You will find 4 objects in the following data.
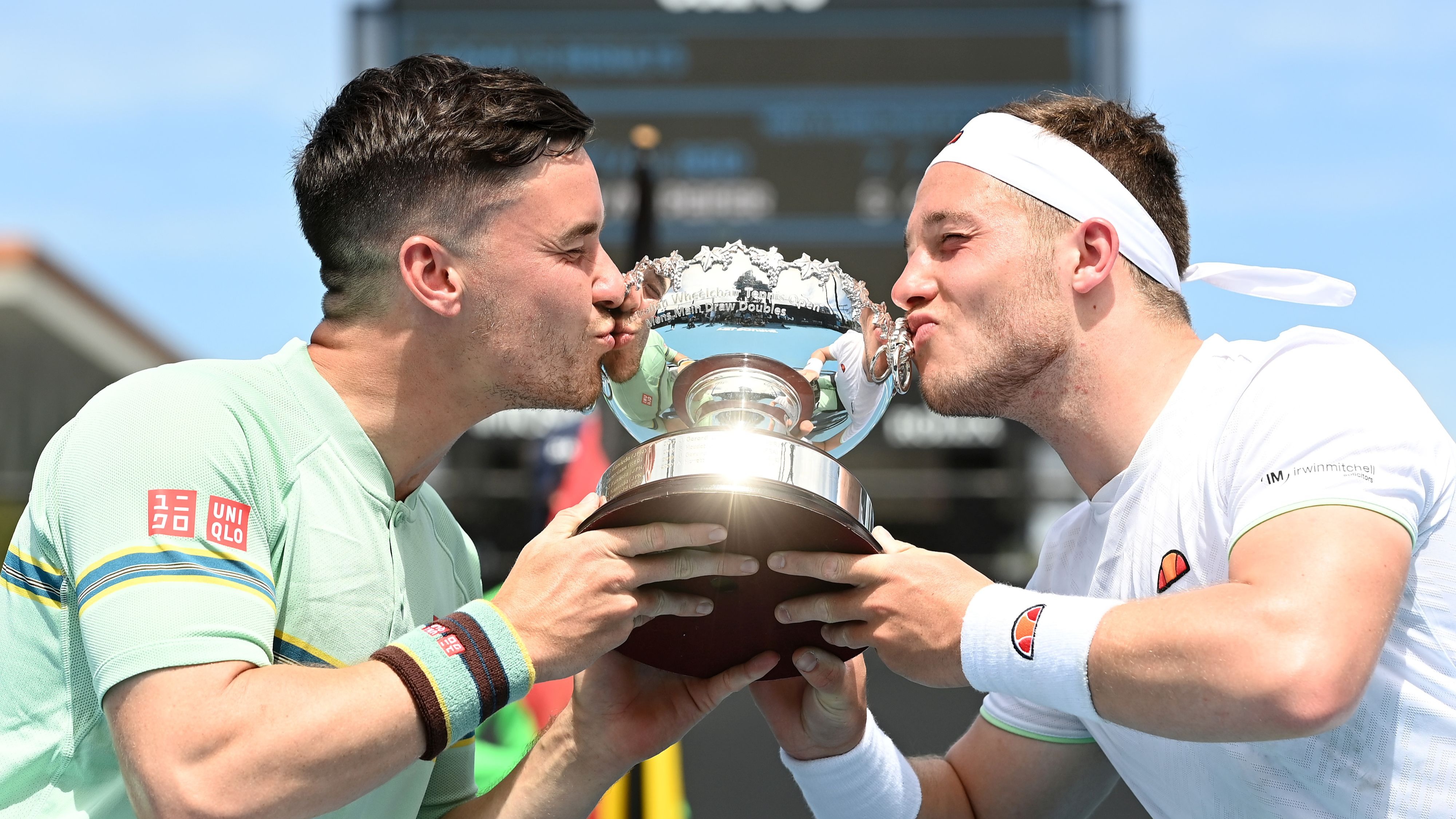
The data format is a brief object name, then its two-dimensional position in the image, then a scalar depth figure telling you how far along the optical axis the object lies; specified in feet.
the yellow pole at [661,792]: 18.30
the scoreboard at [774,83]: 29.78
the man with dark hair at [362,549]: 7.13
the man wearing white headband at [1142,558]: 7.19
